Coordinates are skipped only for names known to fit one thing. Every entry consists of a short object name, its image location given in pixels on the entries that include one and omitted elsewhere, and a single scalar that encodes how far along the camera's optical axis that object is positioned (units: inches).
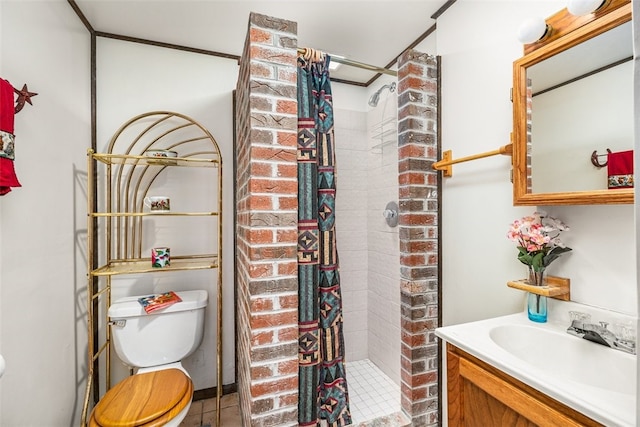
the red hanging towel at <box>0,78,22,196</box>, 39.2
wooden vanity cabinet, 29.8
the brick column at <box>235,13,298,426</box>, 48.4
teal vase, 44.8
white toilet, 50.4
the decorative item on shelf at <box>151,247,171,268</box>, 66.4
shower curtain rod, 56.9
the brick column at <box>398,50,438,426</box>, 64.8
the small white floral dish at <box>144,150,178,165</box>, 65.4
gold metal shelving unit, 70.5
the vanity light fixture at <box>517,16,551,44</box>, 42.0
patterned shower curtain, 54.7
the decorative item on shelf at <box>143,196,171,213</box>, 68.0
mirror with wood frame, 36.3
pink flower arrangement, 43.1
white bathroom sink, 34.6
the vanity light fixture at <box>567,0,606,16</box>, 35.8
